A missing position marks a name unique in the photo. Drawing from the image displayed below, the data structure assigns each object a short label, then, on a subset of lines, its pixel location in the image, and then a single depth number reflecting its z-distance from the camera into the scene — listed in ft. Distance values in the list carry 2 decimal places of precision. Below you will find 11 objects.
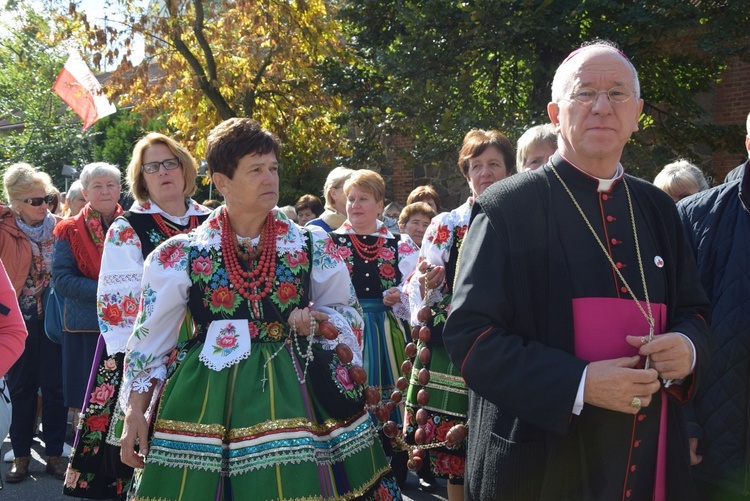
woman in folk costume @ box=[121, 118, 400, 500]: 9.75
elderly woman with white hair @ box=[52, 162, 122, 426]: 17.69
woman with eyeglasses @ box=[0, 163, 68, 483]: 20.04
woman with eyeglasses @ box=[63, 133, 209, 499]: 13.50
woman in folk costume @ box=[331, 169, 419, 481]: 18.94
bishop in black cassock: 7.49
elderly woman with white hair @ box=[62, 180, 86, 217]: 23.93
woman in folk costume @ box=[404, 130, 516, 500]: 14.43
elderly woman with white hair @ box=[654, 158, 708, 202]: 17.20
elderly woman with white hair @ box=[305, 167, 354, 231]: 22.99
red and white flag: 50.29
